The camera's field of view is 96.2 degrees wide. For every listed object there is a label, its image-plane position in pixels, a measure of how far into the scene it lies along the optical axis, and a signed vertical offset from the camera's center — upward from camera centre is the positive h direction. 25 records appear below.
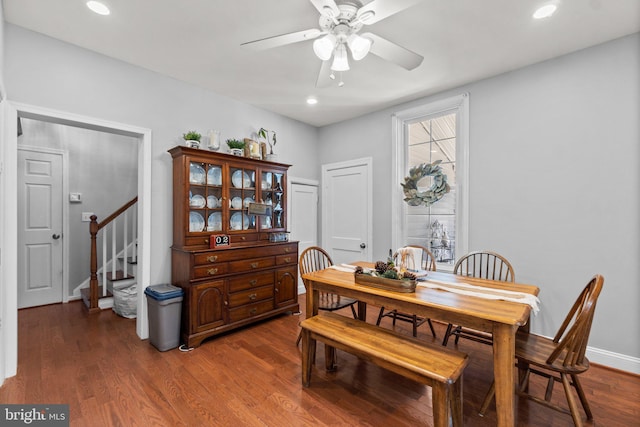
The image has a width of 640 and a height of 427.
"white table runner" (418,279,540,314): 1.81 -0.54
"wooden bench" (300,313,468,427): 1.53 -0.85
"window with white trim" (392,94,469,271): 3.36 +0.55
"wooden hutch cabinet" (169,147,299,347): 2.90 -0.38
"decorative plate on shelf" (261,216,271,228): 3.75 -0.12
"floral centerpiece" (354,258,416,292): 1.97 -0.47
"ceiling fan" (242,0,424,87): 1.63 +1.14
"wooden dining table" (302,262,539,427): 1.53 -0.57
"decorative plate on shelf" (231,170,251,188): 3.46 +0.41
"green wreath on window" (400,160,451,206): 3.44 +0.34
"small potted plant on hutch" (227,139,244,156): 3.47 +0.80
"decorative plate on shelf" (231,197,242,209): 3.45 +0.11
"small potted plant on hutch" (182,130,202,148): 3.09 +0.79
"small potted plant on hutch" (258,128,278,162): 3.90 +1.05
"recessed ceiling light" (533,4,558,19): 2.07 +1.49
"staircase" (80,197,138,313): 3.78 -0.71
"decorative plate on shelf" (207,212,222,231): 3.26 -0.11
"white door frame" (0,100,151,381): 2.19 +0.00
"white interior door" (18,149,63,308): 3.78 -0.22
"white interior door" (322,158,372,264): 4.24 +0.04
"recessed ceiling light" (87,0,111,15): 2.06 +1.50
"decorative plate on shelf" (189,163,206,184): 3.09 +0.42
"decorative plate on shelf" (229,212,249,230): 3.45 -0.11
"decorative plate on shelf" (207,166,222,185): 3.24 +0.42
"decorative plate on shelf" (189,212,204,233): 3.10 -0.11
